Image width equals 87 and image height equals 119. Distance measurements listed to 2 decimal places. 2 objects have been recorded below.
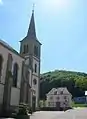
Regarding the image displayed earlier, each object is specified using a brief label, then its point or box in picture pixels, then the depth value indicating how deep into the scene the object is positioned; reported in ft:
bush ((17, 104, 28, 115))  68.62
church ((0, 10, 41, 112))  106.01
